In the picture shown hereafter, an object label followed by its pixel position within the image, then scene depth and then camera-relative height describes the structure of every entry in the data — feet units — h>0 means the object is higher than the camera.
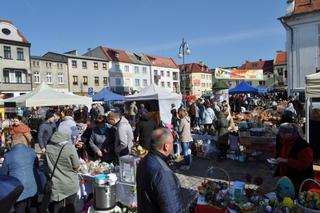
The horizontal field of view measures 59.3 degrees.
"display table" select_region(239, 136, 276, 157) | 26.32 -4.59
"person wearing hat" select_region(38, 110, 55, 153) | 23.81 -2.59
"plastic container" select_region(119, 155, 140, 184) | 15.03 -3.72
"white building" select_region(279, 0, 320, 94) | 74.69 +15.22
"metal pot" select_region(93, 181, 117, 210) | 13.03 -4.50
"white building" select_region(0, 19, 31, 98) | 109.70 +16.55
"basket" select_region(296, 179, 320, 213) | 9.51 -3.92
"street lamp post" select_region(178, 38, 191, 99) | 61.79 +10.79
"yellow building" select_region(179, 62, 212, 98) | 231.30 +18.02
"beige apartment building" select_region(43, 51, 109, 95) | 139.74 +15.60
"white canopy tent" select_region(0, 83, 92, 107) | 34.86 +0.45
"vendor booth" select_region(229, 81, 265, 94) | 58.76 +1.65
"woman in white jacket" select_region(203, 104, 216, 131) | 37.76 -2.72
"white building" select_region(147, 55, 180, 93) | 196.34 +20.75
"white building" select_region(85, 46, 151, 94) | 165.37 +18.84
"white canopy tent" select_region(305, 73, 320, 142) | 17.30 +0.57
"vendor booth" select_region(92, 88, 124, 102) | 59.93 +0.78
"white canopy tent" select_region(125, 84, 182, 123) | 44.19 +0.30
